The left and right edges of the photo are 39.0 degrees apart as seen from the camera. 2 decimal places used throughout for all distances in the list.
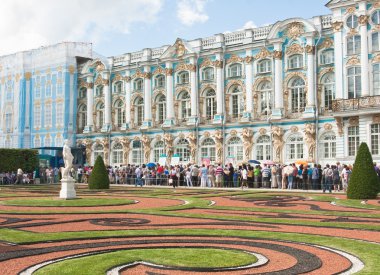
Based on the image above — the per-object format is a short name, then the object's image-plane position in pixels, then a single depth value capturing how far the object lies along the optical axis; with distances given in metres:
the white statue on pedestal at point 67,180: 24.61
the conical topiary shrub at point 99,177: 33.72
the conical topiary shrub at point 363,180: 24.39
